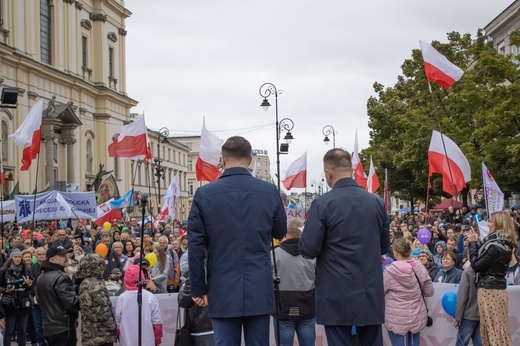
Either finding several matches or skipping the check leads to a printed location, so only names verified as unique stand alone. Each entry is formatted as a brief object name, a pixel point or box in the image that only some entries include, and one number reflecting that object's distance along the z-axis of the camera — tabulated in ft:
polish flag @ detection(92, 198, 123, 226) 82.79
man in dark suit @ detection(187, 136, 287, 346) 16.62
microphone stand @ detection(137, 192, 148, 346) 24.57
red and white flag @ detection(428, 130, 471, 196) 55.26
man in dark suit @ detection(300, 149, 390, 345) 17.08
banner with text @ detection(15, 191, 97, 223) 68.18
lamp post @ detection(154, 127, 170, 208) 143.98
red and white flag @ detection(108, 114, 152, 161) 71.46
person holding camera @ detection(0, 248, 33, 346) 35.35
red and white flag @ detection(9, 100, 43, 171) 64.13
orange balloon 46.76
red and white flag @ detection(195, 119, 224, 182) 71.10
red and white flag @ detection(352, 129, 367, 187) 89.38
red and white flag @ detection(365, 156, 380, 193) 78.28
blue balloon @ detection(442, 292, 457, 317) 30.14
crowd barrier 30.27
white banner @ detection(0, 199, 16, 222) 78.50
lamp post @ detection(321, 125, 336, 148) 142.61
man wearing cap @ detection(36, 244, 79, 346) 26.81
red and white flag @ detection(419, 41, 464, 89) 52.49
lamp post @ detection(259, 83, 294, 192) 103.81
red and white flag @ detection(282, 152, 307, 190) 85.76
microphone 24.46
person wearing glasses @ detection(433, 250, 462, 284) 33.30
